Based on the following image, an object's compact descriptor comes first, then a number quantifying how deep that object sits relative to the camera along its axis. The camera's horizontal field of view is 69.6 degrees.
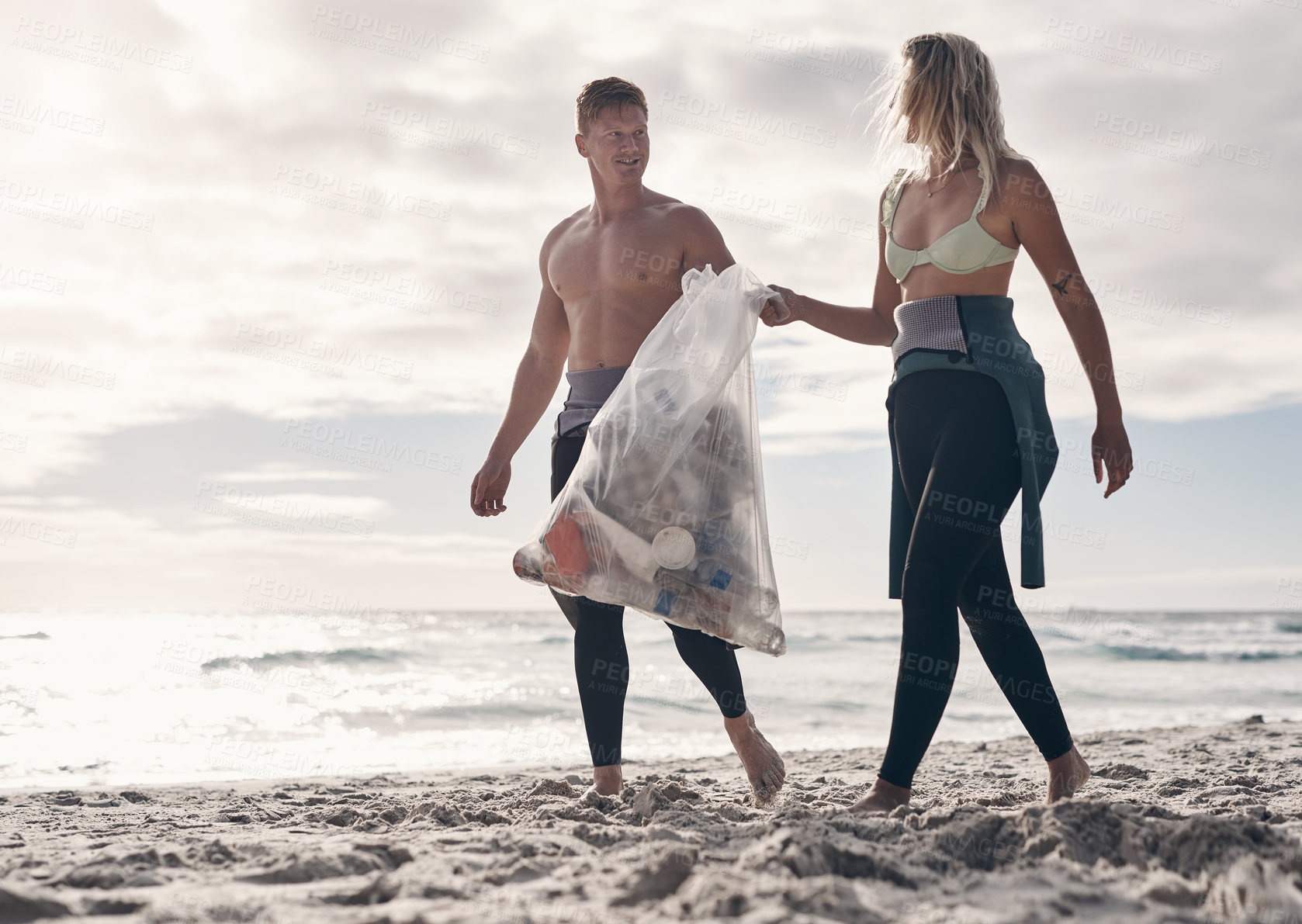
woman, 2.16
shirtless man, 2.68
